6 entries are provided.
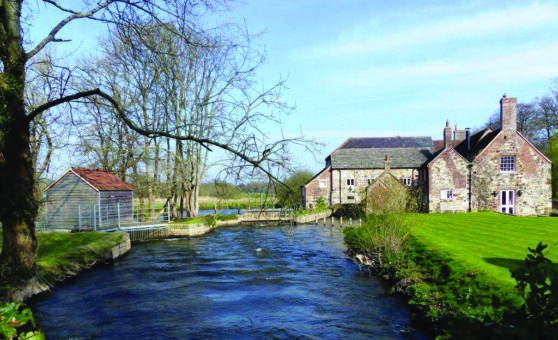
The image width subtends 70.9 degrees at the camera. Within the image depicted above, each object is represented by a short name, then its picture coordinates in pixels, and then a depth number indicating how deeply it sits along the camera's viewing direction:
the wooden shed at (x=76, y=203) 26.36
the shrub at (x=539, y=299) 3.76
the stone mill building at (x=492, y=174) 38.00
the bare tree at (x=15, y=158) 10.91
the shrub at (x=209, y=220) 34.50
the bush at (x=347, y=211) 43.69
